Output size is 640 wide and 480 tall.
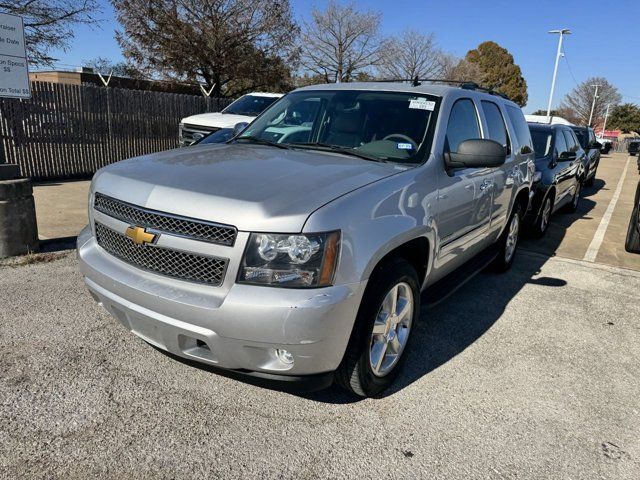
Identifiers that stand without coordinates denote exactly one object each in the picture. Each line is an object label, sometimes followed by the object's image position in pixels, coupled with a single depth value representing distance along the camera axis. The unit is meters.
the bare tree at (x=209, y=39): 20.95
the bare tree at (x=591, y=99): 66.25
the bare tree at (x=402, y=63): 29.11
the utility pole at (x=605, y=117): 64.95
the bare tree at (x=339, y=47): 27.17
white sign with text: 5.39
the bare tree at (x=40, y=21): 14.51
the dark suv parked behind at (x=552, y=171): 7.52
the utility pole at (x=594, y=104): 62.66
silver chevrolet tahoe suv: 2.34
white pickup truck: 10.76
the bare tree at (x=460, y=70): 33.91
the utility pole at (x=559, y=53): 35.69
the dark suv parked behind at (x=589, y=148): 12.89
